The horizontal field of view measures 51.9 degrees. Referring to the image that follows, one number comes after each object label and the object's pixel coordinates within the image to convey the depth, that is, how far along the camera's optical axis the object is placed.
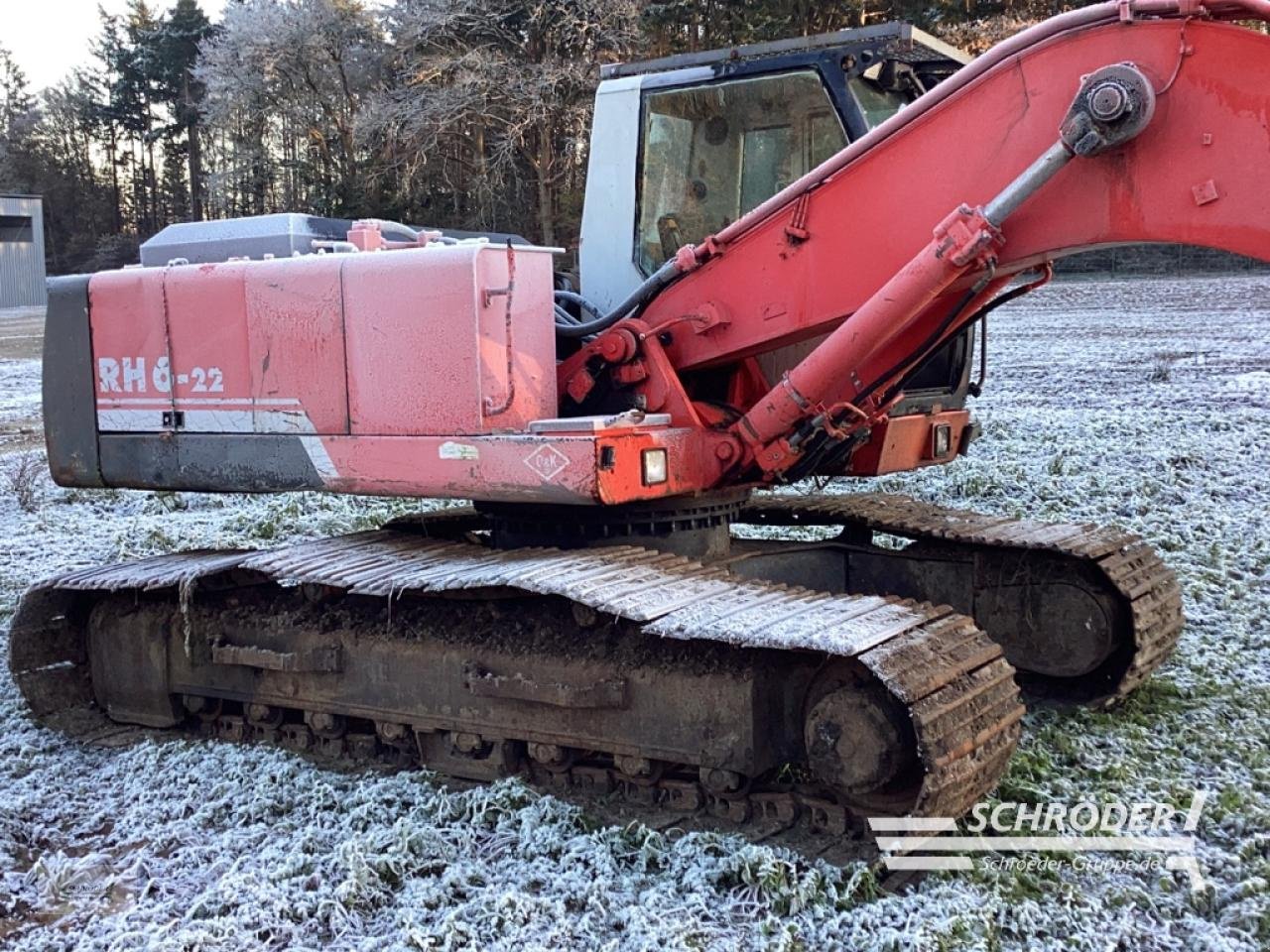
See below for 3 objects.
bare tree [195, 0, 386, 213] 31.98
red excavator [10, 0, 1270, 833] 3.88
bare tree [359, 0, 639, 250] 25.00
